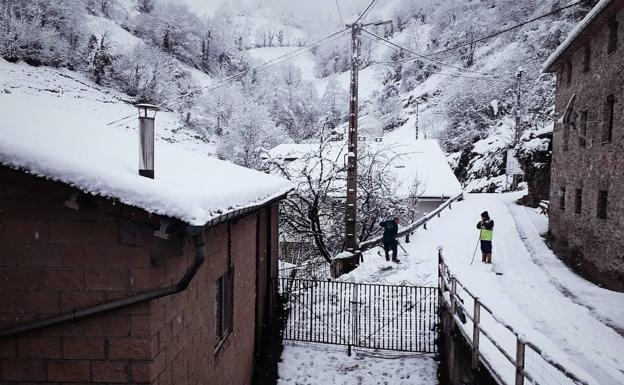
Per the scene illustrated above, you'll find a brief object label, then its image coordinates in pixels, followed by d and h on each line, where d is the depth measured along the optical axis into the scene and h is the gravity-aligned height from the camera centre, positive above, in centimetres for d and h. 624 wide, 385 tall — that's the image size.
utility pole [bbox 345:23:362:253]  1056 +137
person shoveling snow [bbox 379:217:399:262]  1262 -186
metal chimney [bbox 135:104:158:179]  341 +31
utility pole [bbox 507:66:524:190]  3491 +516
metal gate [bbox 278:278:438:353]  901 -363
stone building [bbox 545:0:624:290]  1141 +124
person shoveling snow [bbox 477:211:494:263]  1208 -182
